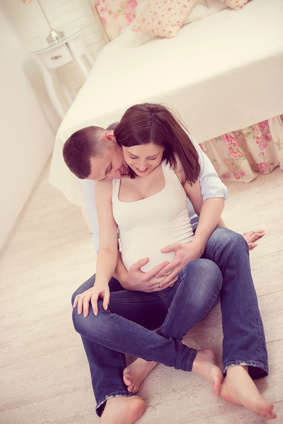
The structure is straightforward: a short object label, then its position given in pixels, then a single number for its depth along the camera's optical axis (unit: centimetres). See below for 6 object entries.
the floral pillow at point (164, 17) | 268
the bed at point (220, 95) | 184
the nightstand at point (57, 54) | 342
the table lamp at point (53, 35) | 352
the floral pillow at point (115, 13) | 339
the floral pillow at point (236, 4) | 257
